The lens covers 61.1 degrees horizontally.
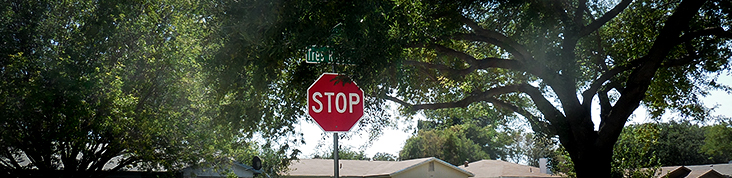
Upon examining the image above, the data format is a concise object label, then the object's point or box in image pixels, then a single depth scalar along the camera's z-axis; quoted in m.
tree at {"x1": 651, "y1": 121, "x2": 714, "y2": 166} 57.44
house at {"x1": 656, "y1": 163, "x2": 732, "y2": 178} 37.16
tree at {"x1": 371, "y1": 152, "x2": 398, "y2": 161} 74.07
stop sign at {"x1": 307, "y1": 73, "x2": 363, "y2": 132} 7.00
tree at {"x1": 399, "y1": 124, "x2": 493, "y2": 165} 63.34
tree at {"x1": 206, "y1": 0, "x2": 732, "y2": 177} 9.48
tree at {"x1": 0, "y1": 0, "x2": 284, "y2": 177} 16.77
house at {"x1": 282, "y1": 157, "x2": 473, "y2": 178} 35.59
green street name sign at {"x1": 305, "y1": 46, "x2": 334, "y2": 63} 8.59
